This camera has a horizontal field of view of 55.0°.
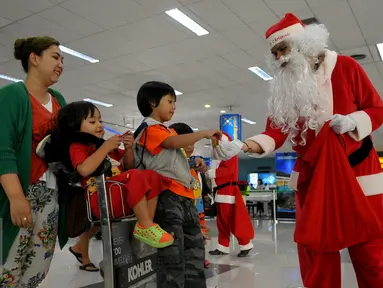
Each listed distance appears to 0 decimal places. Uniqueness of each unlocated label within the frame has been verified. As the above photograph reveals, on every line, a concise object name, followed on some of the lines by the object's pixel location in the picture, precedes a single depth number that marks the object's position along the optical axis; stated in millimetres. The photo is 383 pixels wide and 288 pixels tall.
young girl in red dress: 1393
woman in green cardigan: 1253
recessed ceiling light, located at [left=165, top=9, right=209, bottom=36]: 4711
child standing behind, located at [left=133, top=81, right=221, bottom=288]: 1504
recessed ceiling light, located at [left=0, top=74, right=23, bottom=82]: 7129
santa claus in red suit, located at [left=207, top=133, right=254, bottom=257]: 4109
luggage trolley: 1325
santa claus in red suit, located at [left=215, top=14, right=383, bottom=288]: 1314
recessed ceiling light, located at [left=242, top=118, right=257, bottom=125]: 11959
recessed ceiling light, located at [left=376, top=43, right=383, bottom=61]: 5830
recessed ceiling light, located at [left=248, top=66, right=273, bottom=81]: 6910
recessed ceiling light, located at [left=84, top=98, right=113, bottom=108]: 9102
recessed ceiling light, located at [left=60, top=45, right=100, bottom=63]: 5875
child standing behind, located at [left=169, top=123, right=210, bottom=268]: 2284
